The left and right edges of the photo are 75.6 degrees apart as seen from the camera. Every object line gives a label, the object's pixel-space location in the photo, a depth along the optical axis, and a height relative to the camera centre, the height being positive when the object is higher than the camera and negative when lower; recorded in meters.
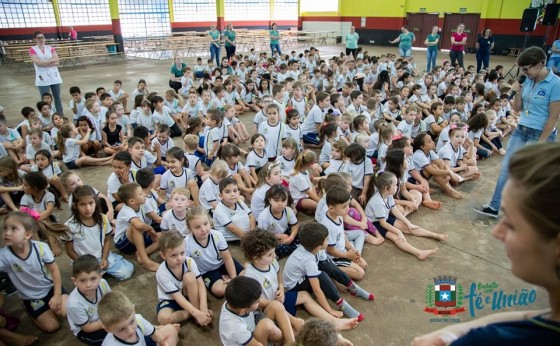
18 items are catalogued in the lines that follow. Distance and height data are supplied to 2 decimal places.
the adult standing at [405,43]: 12.30 -0.45
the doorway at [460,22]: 18.86 +0.16
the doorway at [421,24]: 20.42 +0.28
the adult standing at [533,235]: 0.70 -0.40
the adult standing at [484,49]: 11.27 -0.59
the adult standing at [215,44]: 12.83 -0.51
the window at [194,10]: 25.41 +1.27
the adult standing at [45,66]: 6.69 -0.65
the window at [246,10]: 27.22 +1.40
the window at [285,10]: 29.23 +1.48
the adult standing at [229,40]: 12.93 -0.37
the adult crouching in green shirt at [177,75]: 9.07 -1.12
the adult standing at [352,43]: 13.29 -0.48
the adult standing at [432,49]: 11.49 -0.61
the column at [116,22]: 18.00 +0.33
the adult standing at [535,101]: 3.33 -0.65
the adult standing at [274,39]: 14.11 -0.37
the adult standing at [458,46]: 10.80 -0.49
